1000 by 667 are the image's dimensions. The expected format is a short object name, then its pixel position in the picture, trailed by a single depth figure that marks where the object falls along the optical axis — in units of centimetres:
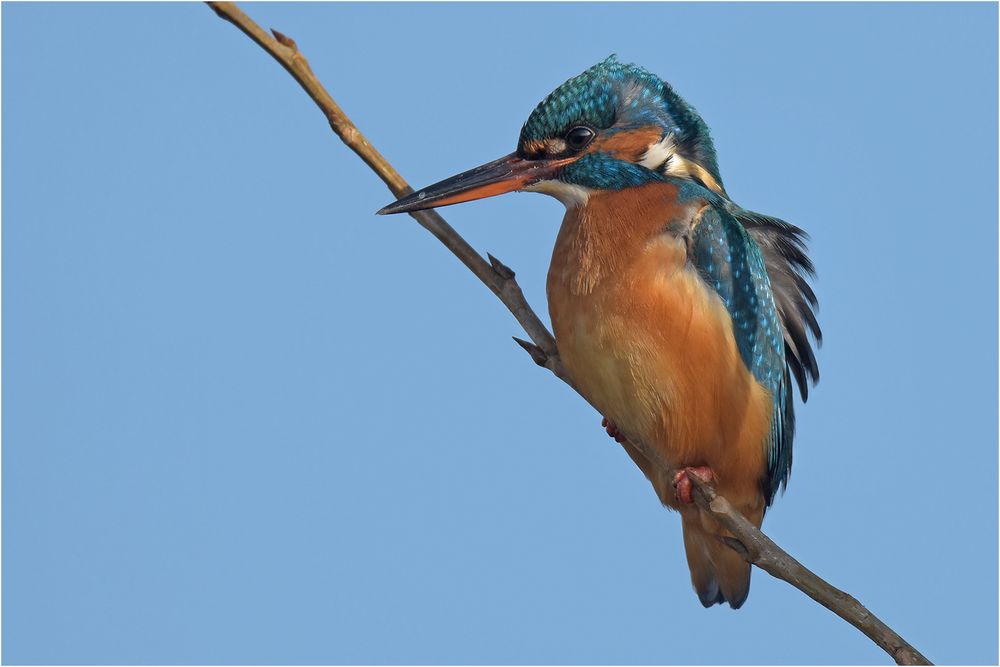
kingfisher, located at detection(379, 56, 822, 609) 832
